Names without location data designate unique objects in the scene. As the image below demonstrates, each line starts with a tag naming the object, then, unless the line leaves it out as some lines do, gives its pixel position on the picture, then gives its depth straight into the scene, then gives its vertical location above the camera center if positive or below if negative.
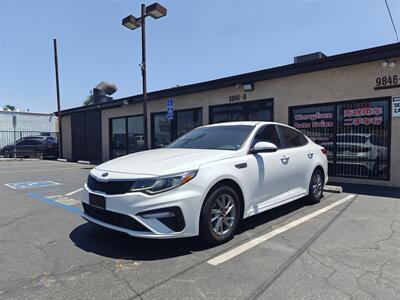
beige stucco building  8.14 +1.09
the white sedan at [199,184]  3.46 -0.58
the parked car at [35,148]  23.89 -0.60
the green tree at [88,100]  70.10 +9.21
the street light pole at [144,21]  9.82 +4.02
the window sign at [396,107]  7.91 +0.72
